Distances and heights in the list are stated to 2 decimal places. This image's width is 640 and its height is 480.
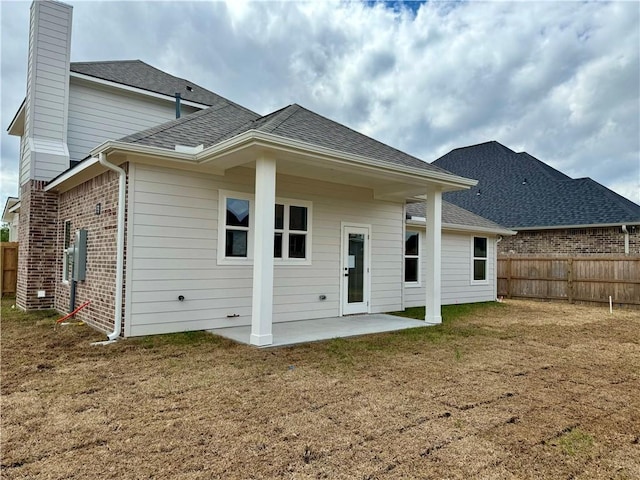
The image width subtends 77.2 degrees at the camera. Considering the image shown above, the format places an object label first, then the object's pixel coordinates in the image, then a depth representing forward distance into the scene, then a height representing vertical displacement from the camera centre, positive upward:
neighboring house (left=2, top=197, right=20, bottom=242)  14.17 +1.48
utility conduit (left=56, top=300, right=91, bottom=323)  7.52 -1.18
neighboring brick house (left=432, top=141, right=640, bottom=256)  14.32 +2.05
